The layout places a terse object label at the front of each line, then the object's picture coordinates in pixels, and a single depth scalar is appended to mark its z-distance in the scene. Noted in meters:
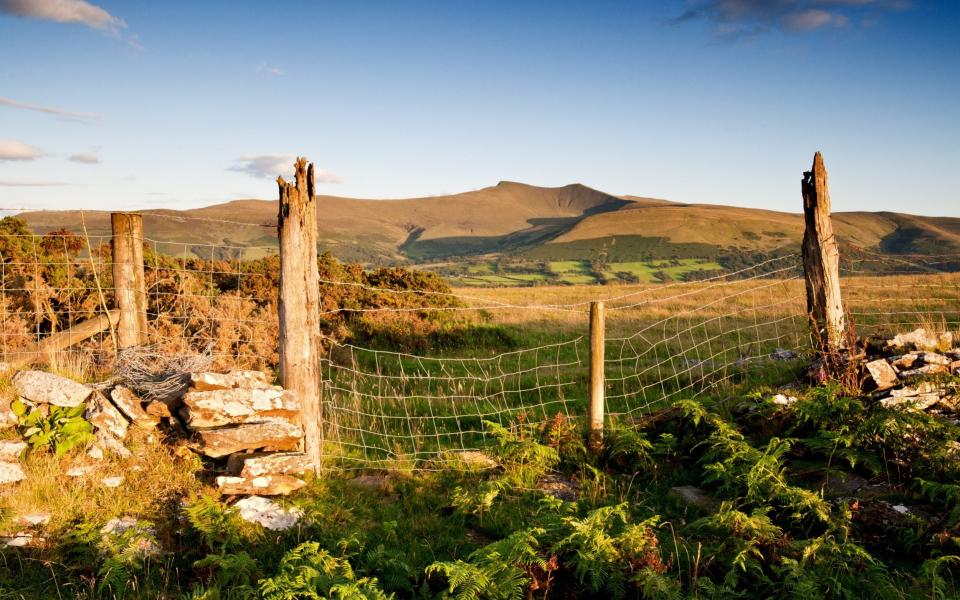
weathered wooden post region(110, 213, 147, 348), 8.62
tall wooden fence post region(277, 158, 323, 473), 6.71
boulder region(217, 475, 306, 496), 5.87
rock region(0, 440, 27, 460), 5.94
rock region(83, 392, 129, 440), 6.45
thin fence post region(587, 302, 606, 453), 7.37
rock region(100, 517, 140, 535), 5.11
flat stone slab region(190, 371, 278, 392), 6.54
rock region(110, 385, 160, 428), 6.65
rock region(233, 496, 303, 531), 5.43
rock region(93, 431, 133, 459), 6.30
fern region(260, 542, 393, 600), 3.72
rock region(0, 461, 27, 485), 5.61
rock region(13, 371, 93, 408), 6.41
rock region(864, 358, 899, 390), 7.54
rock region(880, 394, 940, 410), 6.82
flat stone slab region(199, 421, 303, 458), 6.31
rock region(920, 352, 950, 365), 7.67
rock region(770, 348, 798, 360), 10.90
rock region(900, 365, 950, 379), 7.44
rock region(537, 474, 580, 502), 6.38
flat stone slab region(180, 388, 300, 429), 6.40
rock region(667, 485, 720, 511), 6.02
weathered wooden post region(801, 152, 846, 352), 8.42
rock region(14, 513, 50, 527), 5.09
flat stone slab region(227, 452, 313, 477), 6.00
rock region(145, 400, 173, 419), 6.77
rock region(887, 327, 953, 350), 8.37
